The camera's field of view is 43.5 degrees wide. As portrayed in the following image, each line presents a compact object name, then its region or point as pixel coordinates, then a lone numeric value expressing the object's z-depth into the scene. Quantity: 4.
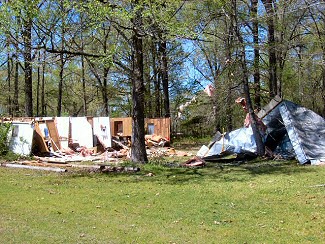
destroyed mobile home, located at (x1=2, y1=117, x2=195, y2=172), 17.20
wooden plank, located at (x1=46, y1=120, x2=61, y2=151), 19.05
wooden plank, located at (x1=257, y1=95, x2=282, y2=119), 16.30
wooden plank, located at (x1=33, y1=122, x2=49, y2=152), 18.20
